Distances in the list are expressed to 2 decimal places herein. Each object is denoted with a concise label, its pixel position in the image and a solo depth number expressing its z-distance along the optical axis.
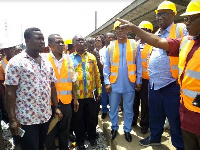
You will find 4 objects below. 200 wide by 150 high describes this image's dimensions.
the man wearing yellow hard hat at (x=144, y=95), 3.88
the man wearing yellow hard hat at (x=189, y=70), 1.82
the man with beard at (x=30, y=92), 2.18
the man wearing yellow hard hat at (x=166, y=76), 2.75
